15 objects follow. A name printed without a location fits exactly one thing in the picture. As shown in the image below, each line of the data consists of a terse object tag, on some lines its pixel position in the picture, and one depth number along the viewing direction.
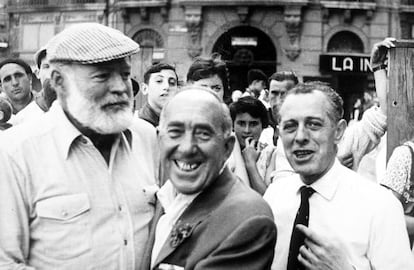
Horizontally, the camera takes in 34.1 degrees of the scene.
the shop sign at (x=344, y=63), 20.72
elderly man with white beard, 2.97
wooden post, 4.58
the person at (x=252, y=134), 5.25
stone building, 20.94
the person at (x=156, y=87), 5.67
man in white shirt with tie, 3.06
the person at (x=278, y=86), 6.65
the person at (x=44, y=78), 4.81
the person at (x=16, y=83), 7.41
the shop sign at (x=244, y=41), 21.52
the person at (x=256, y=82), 9.98
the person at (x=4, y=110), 6.34
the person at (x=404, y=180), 3.85
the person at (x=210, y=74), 5.62
